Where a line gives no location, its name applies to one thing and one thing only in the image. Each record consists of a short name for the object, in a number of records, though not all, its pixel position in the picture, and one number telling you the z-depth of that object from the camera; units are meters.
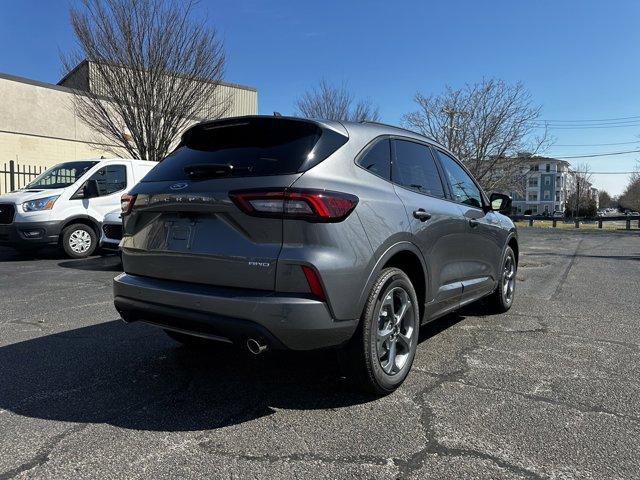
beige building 19.31
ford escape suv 2.87
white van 10.12
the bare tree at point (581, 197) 86.61
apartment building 110.25
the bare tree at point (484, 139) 28.14
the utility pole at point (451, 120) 28.39
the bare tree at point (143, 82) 14.34
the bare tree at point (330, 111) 25.19
